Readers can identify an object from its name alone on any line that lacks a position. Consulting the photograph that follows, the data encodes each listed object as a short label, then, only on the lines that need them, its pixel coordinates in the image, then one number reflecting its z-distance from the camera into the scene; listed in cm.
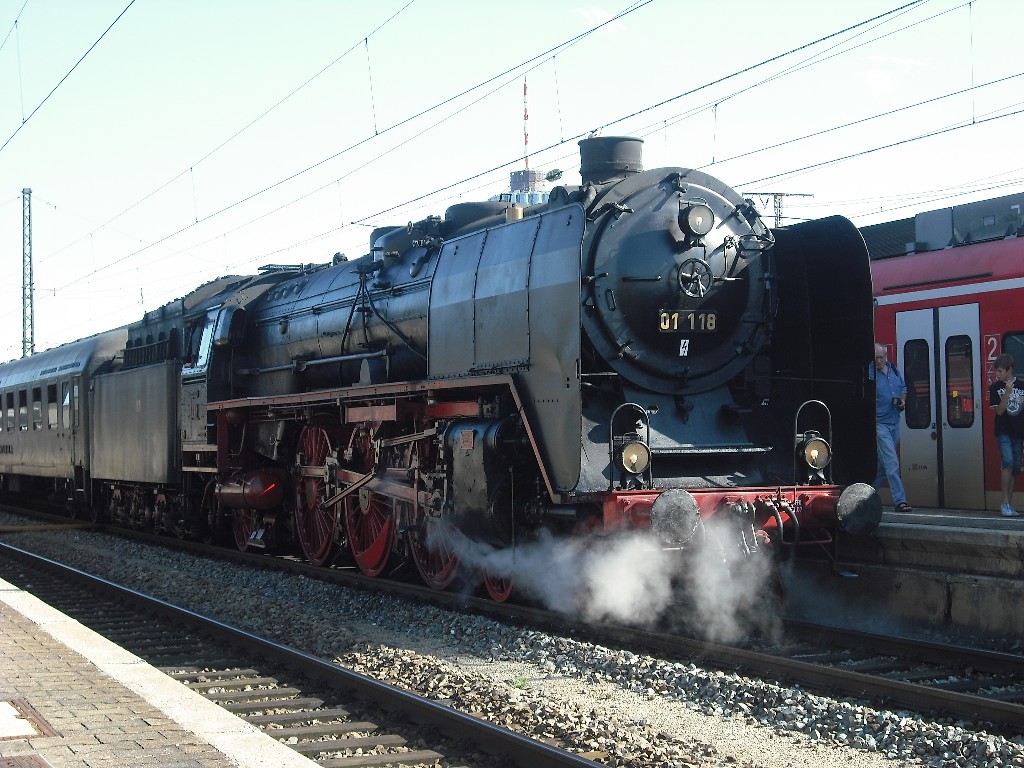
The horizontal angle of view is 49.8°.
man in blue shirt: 1120
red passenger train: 1162
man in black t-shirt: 1044
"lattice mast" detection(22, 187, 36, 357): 3812
